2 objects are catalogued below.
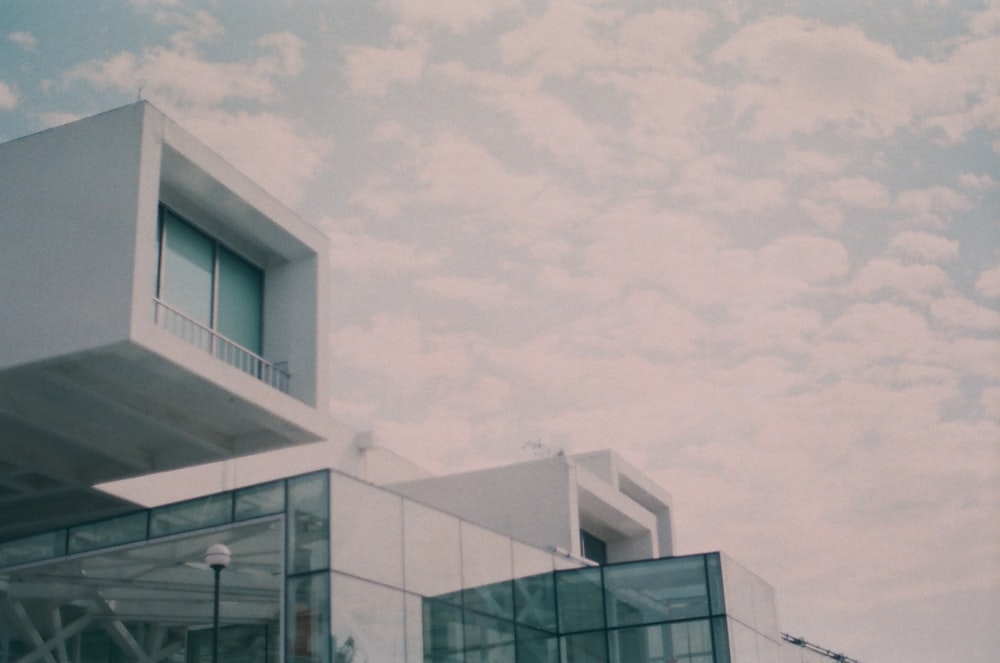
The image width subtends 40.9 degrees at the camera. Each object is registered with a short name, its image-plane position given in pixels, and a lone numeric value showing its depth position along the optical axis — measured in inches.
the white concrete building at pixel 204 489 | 900.0
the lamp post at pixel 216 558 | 871.1
